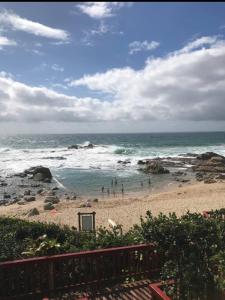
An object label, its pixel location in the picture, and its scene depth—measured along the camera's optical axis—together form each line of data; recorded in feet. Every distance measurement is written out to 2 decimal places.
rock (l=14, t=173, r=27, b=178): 105.11
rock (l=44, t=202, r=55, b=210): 60.33
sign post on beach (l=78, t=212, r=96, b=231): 31.37
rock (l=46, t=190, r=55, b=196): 78.21
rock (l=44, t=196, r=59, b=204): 68.02
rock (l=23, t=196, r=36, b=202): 72.78
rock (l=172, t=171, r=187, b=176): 104.03
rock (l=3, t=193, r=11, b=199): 77.64
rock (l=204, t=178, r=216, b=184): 86.54
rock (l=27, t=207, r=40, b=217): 53.32
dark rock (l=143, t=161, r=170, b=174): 105.32
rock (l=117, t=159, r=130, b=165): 132.77
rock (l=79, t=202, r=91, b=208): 61.83
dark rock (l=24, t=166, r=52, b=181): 98.21
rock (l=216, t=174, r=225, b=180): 94.26
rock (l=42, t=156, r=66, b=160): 155.13
